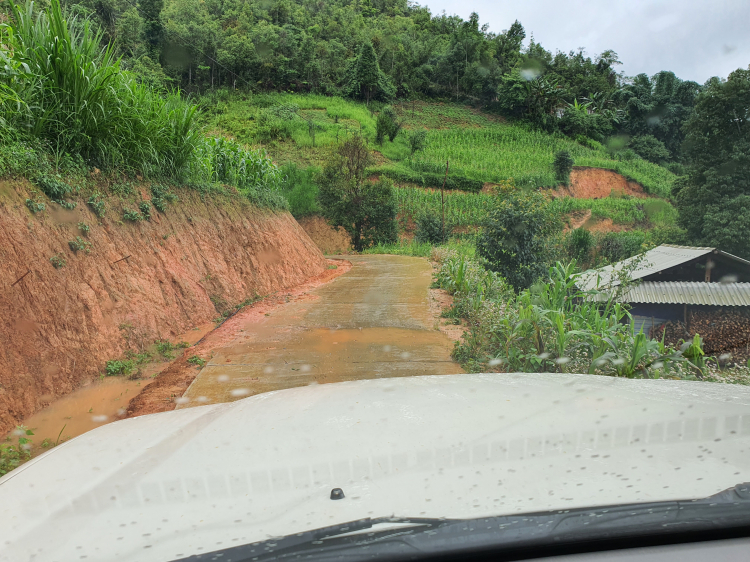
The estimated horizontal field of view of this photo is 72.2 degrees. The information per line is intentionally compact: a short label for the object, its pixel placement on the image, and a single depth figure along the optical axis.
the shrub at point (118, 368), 4.87
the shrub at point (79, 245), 5.18
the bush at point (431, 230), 25.50
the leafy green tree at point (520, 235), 8.37
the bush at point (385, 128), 39.69
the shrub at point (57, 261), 4.82
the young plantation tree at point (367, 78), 48.41
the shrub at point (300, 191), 29.52
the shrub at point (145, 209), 6.85
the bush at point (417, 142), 39.78
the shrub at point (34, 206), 4.83
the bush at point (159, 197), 7.29
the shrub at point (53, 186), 5.11
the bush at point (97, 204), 5.80
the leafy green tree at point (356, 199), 24.05
